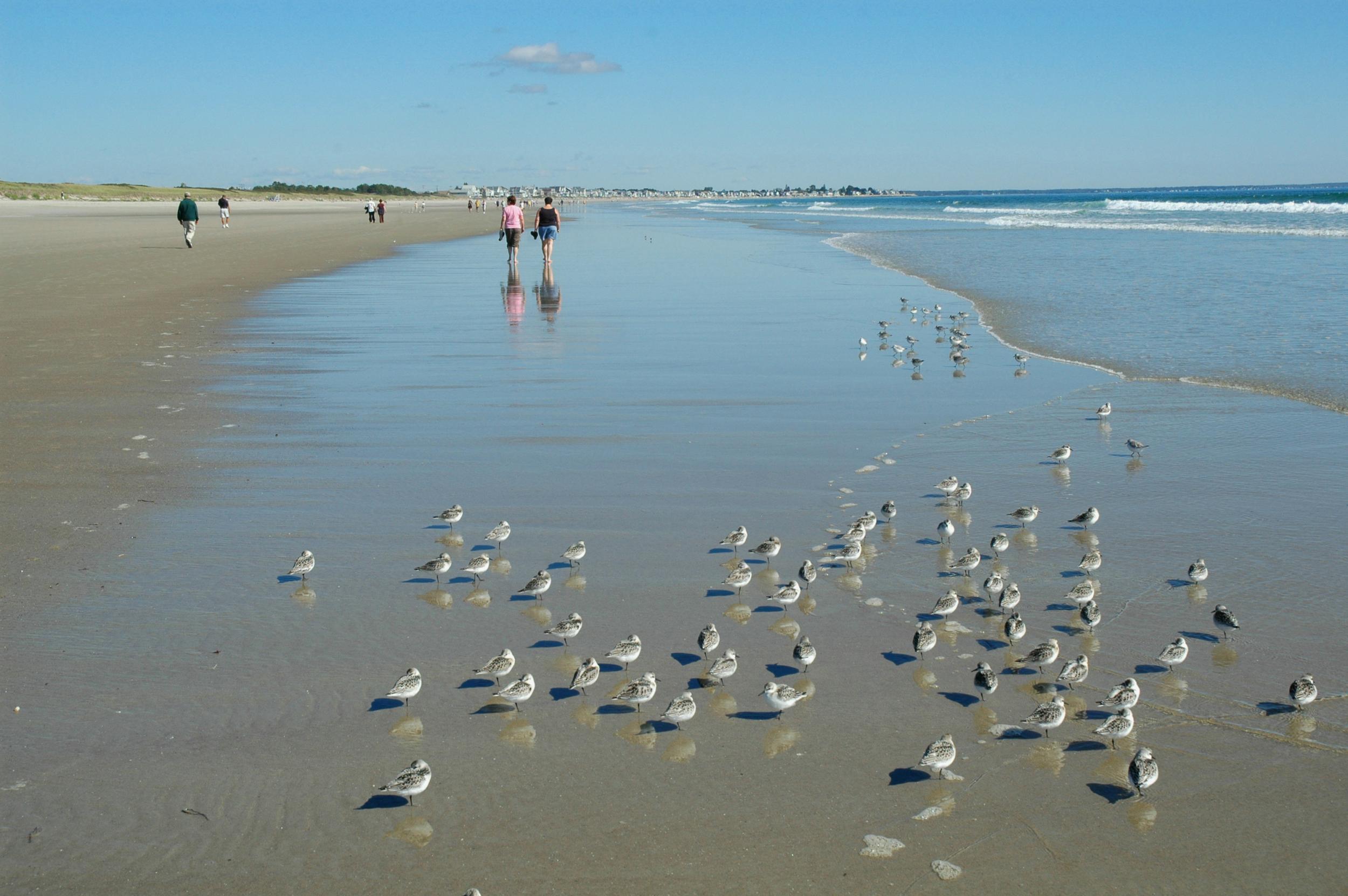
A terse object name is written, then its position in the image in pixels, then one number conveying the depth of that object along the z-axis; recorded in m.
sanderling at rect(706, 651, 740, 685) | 6.41
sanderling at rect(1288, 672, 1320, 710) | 5.94
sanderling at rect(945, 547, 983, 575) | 7.95
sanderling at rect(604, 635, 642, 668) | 6.54
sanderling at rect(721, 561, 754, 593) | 7.70
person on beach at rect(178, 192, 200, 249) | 38.91
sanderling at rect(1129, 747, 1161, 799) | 5.18
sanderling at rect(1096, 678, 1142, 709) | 5.86
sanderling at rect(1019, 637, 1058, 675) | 6.52
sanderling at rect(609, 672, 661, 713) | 6.00
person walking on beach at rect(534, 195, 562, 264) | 31.97
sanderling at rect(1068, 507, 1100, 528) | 8.88
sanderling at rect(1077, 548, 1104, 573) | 7.96
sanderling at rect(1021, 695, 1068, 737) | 5.78
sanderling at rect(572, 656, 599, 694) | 6.21
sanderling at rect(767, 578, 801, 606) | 7.43
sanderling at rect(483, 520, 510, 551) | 8.38
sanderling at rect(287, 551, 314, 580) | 7.64
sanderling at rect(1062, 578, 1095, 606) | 7.46
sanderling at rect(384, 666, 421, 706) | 5.97
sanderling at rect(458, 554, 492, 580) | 7.88
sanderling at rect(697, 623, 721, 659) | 6.60
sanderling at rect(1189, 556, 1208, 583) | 7.66
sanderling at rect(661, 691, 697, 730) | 5.85
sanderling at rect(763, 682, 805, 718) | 5.97
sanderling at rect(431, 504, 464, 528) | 8.62
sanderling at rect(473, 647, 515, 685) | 6.28
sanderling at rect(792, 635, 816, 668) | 6.50
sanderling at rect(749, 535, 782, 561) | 8.07
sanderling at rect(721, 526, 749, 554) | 8.25
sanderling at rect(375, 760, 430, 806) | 5.03
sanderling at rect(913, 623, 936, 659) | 6.58
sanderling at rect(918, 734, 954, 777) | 5.33
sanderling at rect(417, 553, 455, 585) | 7.77
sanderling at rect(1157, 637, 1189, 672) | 6.48
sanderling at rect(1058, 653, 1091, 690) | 6.38
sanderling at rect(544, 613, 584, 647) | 6.84
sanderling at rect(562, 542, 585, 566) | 7.96
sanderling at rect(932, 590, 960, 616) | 7.14
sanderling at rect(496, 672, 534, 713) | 5.99
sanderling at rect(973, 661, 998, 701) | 6.19
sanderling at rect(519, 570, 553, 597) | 7.45
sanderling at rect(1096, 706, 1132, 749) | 5.73
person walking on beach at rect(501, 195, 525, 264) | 32.44
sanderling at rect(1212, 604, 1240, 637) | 6.92
